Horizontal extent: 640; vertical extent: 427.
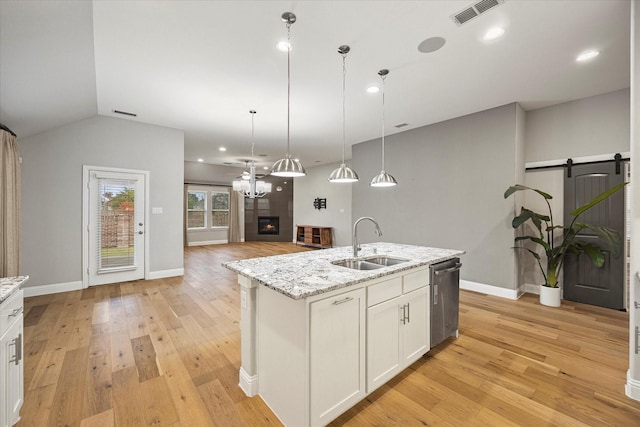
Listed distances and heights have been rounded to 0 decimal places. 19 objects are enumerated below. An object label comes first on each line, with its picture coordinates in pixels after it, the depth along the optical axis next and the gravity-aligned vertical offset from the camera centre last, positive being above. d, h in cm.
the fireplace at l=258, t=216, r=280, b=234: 1100 -60
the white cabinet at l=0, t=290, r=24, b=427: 150 -90
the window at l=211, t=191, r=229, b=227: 1043 +5
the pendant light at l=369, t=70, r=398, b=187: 297 +35
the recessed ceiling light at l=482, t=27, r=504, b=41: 238 +164
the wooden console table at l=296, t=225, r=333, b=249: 898 -89
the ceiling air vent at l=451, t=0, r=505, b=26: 206 +163
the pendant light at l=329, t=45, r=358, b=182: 268 +38
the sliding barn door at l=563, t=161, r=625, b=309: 365 -21
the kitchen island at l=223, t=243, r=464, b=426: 159 -84
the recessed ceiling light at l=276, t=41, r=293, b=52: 255 +162
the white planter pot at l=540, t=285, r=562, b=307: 380 -122
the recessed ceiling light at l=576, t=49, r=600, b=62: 275 +167
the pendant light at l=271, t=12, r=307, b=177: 224 +38
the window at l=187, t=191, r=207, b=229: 990 +5
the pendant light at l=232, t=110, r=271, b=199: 493 +57
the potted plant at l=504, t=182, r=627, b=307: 362 -49
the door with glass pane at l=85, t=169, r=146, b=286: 456 -29
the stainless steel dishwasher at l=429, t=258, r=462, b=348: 257 -90
